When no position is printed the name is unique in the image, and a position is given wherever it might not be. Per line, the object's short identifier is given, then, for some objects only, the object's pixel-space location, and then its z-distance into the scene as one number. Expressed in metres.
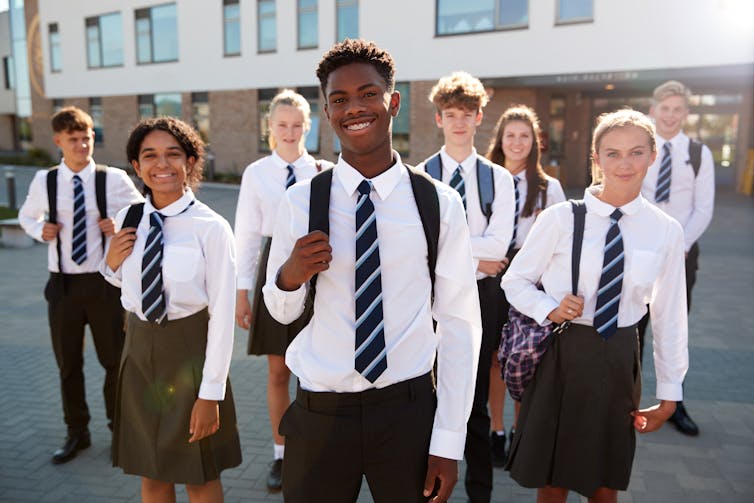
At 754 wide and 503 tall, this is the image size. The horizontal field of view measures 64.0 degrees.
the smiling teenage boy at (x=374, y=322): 2.02
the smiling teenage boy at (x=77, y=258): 4.14
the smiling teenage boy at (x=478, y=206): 3.54
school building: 16.59
